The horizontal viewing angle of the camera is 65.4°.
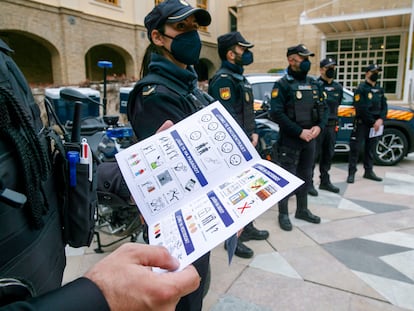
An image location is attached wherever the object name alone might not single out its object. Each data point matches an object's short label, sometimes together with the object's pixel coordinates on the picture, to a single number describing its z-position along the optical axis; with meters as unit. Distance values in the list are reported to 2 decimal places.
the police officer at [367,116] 5.18
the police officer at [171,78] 1.59
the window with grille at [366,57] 13.99
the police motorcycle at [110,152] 1.90
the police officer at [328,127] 4.93
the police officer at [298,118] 3.61
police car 6.13
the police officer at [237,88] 3.12
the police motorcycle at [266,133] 4.04
